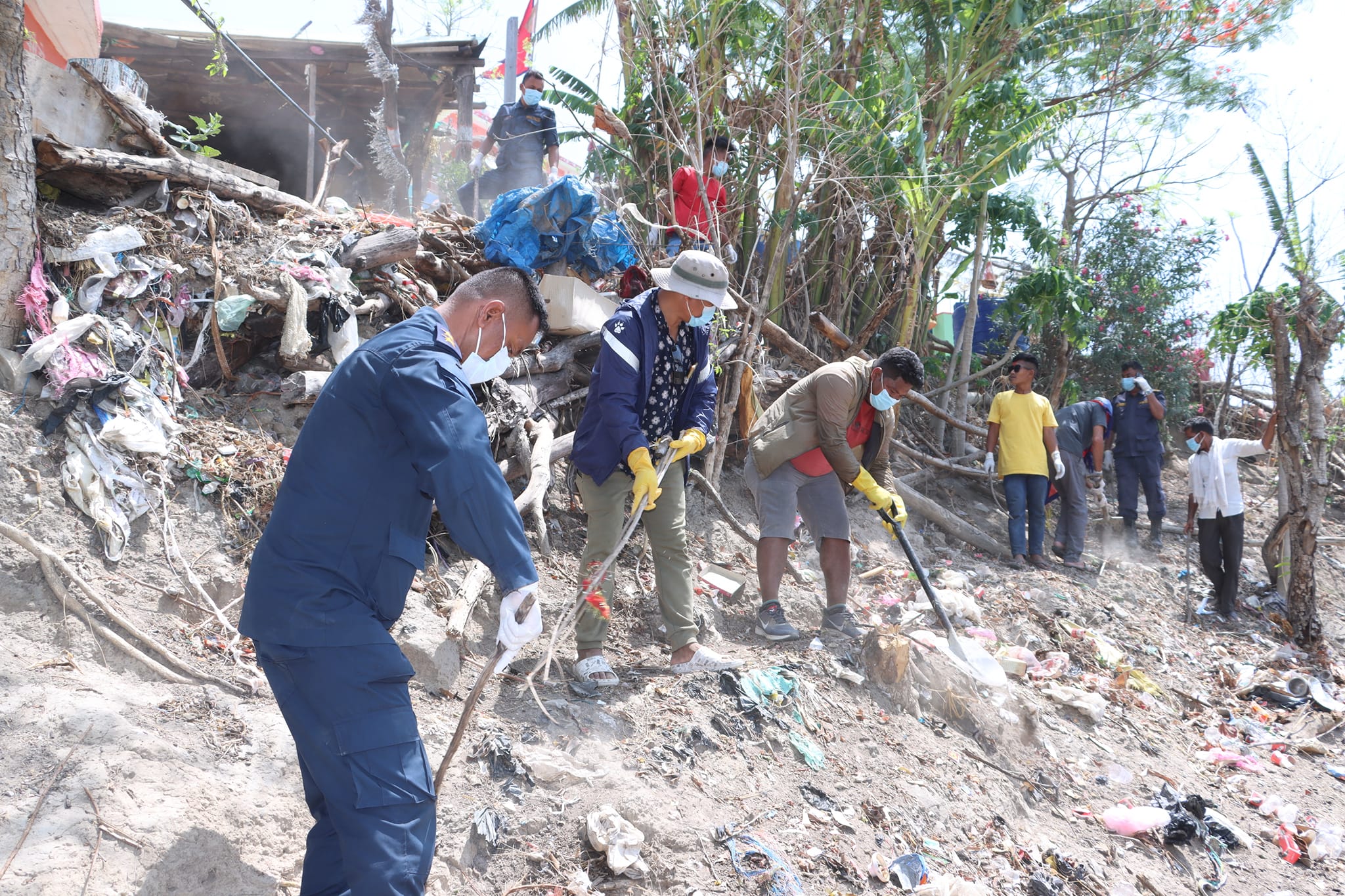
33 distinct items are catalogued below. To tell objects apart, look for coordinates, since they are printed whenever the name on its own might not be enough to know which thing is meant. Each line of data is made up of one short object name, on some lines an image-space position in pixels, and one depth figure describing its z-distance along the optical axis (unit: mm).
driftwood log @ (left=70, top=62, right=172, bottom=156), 4504
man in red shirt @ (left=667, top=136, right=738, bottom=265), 5961
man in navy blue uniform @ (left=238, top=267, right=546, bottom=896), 1722
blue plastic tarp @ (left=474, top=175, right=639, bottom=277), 5281
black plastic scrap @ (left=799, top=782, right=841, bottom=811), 3291
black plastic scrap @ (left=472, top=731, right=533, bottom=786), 2941
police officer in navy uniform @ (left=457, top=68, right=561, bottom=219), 7363
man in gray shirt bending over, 7270
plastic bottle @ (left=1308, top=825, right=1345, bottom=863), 3998
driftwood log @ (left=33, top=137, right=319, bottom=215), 4203
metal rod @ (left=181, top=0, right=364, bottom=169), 4383
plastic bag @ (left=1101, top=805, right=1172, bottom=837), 3801
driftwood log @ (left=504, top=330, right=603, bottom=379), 5129
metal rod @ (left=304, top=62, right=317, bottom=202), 9319
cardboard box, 5316
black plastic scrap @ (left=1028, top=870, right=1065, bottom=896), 3225
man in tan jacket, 4320
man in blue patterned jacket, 3559
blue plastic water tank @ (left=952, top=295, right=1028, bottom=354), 10133
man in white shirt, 7090
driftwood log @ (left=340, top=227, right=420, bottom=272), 4957
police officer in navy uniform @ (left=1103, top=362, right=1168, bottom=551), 8086
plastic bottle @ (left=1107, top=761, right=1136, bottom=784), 4215
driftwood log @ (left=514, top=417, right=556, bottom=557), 4512
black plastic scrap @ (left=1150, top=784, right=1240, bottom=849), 3807
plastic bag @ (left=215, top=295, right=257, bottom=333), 4348
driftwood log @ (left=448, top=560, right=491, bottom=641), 3672
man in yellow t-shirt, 6980
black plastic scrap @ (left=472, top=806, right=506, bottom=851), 2635
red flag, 9711
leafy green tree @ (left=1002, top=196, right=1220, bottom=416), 9828
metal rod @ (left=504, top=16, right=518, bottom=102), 8617
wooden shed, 9211
